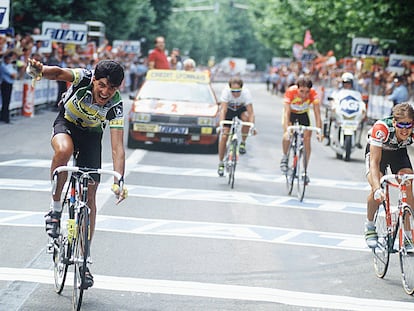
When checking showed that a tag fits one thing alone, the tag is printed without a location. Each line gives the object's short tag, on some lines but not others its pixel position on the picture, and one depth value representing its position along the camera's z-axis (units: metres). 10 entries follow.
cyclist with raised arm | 7.77
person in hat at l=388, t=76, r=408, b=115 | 28.20
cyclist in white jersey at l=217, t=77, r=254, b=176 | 16.84
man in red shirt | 29.88
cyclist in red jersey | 15.67
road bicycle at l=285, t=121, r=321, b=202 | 15.02
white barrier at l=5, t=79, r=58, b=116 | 27.88
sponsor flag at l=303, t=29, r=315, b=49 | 57.28
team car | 21.55
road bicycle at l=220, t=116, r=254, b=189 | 16.02
